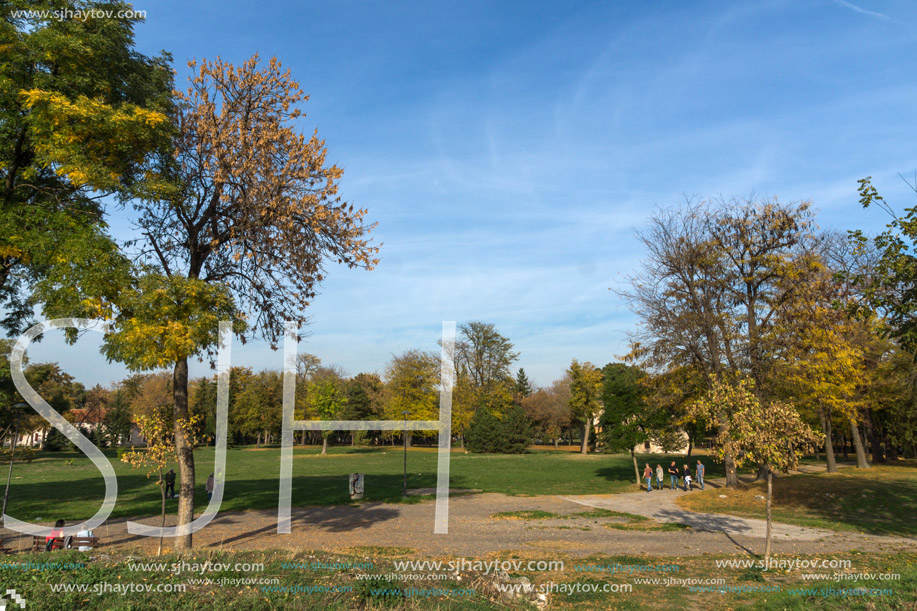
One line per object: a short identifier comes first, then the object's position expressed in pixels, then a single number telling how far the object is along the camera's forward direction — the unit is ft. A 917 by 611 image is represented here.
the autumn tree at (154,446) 36.11
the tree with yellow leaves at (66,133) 33.99
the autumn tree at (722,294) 81.46
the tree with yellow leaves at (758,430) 39.73
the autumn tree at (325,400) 173.37
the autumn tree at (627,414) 89.25
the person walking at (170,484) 62.79
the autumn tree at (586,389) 187.93
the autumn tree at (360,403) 224.59
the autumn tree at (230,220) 37.37
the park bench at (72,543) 36.70
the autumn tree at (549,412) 250.04
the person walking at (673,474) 90.33
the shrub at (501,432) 189.78
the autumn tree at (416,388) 183.62
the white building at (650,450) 216.74
